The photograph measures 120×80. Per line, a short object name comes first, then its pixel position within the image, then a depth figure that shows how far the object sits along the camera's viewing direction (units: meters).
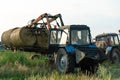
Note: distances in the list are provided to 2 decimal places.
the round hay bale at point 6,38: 20.80
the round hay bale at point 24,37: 18.42
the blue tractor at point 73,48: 13.32
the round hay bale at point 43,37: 18.39
